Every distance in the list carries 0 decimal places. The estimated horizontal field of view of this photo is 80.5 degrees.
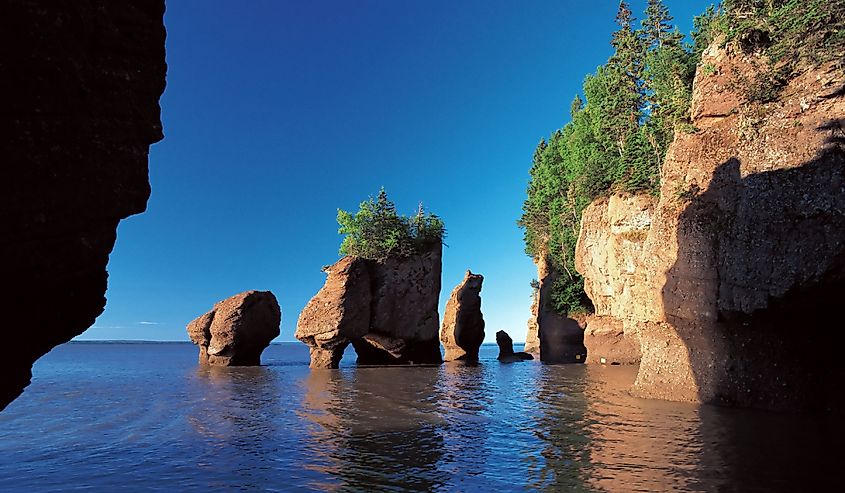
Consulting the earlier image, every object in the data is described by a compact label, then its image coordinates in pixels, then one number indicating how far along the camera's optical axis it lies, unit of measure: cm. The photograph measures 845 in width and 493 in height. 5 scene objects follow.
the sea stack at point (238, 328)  3669
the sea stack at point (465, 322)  4253
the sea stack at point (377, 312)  3319
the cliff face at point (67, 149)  425
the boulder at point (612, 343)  3288
